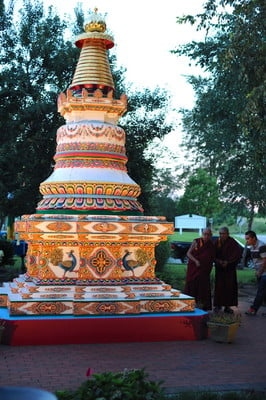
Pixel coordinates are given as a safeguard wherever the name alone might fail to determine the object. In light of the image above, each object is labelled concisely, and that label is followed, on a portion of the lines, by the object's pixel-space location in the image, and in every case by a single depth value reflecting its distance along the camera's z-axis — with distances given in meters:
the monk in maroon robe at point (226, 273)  11.35
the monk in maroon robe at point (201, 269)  11.05
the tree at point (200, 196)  49.82
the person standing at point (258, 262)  11.46
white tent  56.76
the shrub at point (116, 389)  4.32
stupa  8.61
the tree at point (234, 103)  9.69
